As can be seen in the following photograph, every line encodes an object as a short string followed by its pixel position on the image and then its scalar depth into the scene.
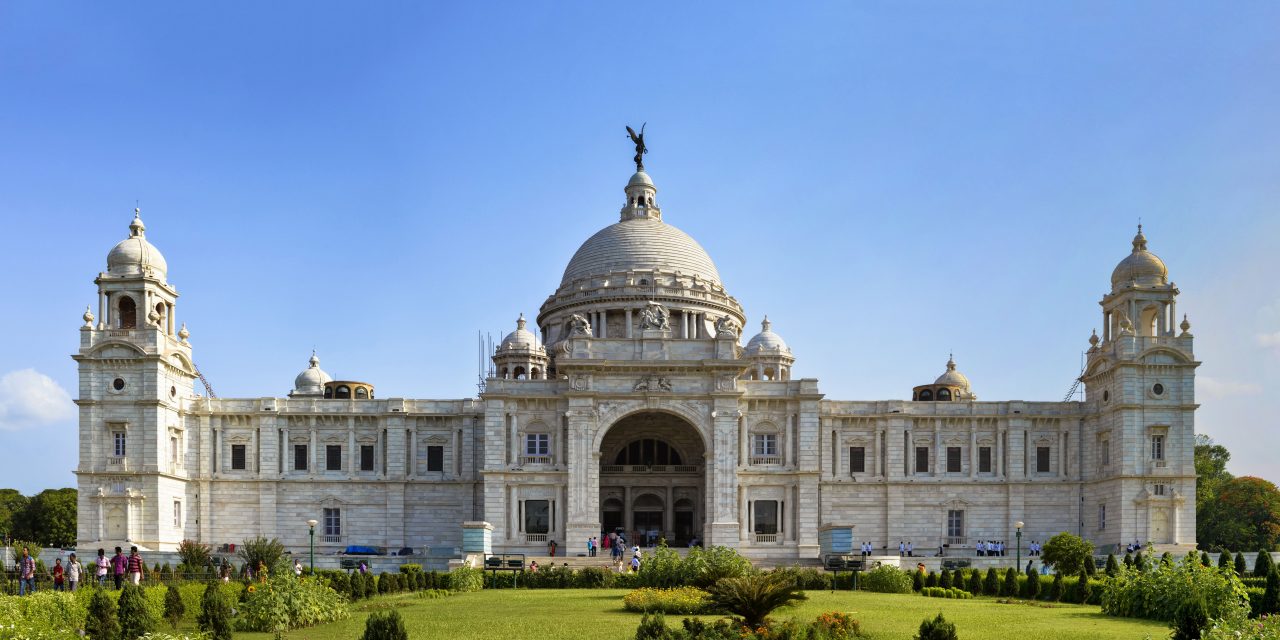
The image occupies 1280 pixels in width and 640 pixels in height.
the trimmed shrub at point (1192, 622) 22.42
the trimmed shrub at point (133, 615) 26.25
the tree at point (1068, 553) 45.91
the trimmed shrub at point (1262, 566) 40.16
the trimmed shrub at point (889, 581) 44.00
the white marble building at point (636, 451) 59.97
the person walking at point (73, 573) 39.78
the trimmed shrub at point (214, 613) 26.05
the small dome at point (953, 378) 79.06
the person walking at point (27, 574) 39.88
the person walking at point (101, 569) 42.38
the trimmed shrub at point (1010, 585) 41.59
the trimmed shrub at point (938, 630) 20.62
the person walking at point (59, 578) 39.84
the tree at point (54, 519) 81.50
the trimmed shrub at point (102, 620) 25.59
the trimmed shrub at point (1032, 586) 40.97
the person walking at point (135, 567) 40.41
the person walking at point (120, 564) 43.96
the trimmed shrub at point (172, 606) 30.72
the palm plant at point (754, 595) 27.61
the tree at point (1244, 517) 78.56
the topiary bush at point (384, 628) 21.06
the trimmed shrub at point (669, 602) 32.69
